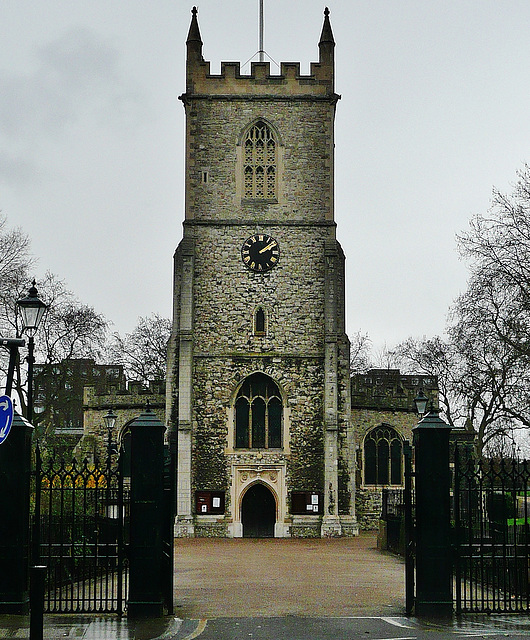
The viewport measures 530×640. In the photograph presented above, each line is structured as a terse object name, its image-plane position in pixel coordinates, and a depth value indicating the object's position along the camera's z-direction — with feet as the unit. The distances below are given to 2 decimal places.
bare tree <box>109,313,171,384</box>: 188.58
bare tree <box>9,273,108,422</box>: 149.38
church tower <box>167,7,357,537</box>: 121.08
